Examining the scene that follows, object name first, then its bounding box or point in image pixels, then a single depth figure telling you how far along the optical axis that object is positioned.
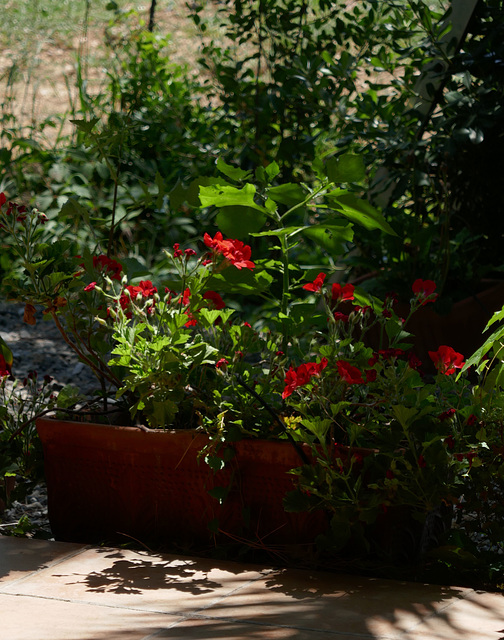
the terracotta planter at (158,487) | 3.13
